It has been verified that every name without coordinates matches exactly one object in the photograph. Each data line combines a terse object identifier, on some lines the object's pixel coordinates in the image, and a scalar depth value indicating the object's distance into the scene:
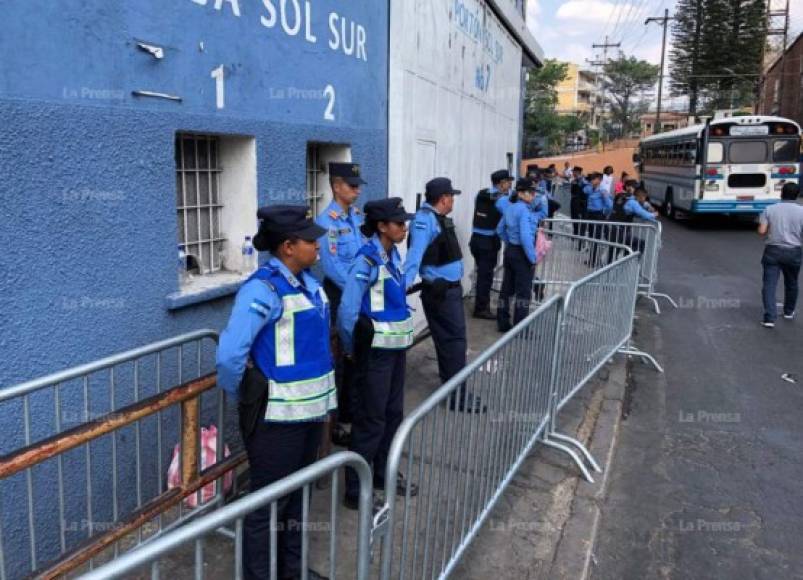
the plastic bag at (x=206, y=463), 3.77
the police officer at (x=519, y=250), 7.31
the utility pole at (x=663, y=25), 48.66
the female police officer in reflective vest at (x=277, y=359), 2.80
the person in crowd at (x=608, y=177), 17.88
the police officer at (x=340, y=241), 4.80
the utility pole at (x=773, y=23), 43.69
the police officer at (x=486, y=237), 8.49
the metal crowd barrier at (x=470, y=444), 2.80
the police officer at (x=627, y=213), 10.65
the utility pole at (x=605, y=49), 70.69
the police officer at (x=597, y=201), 13.93
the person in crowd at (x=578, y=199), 16.92
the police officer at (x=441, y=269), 5.06
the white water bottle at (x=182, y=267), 4.30
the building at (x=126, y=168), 3.05
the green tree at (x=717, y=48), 46.62
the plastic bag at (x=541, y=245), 9.05
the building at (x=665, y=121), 63.13
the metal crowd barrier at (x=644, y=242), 9.99
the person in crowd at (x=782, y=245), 8.59
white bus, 18.36
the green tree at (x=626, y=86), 70.00
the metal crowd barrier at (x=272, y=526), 1.54
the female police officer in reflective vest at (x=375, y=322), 3.75
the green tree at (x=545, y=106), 53.88
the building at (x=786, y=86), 47.58
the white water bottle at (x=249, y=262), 4.79
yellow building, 98.00
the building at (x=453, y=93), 7.07
